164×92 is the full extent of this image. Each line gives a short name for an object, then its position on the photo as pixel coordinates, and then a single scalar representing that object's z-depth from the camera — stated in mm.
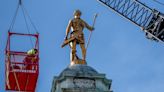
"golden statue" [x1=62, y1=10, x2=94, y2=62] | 42347
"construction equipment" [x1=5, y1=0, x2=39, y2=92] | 43375
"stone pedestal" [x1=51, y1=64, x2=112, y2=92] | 39188
